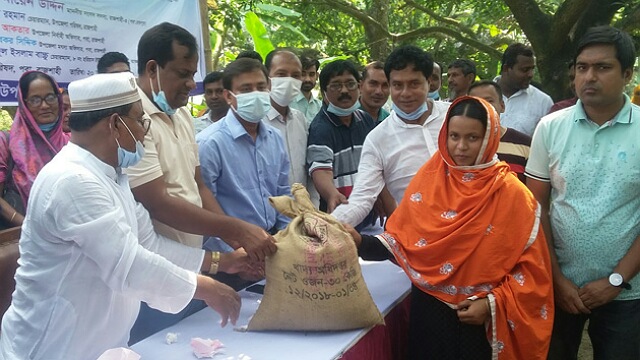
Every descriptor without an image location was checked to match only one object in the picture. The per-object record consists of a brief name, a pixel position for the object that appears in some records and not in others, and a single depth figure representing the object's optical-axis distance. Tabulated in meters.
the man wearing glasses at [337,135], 3.58
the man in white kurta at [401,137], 2.87
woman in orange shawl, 2.17
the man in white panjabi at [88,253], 1.60
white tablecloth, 1.94
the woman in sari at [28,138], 3.49
